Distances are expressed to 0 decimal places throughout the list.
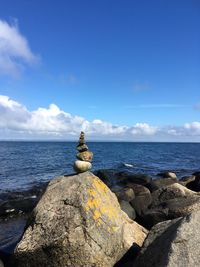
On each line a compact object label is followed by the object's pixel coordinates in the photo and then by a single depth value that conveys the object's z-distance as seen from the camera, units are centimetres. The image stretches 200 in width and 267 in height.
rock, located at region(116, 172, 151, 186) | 1848
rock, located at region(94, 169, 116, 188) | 2094
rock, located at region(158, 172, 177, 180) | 2238
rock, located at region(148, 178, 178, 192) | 1545
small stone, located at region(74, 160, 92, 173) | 723
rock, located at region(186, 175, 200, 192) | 1561
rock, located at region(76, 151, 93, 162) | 748
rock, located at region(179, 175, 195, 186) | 1696
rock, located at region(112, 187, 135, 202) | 1239
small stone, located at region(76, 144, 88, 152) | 751
